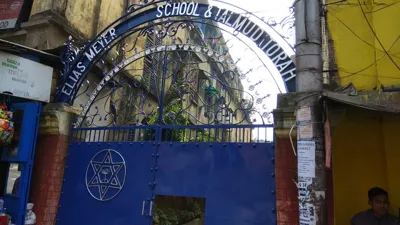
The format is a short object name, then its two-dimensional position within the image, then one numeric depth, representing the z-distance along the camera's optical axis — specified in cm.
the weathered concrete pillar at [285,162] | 357
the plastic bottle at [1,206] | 468
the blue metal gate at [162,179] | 398
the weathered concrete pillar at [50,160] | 499
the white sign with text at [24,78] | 496
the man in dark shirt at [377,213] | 340
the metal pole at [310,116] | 270
